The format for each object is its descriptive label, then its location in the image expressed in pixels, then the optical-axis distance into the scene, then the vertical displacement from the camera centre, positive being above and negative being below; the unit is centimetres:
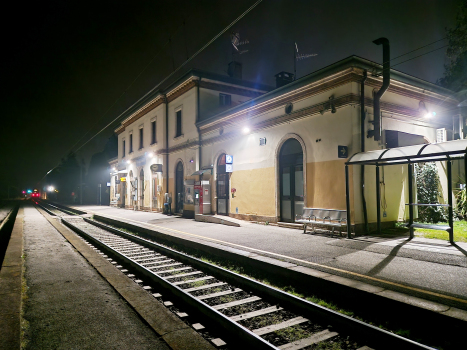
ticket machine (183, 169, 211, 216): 1789 -17
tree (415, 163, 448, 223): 1264 +10
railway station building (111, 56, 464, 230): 1111 +233
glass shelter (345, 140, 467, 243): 810 +89
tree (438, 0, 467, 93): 1852 +884
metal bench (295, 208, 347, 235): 1053 -104
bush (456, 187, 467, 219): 1273 -71
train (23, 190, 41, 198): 11094 -76
